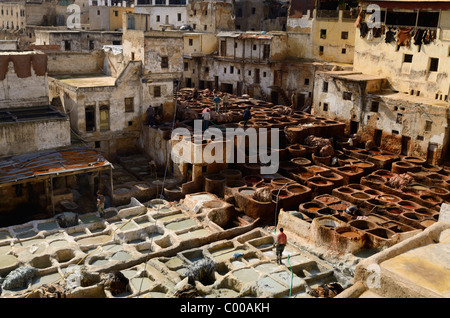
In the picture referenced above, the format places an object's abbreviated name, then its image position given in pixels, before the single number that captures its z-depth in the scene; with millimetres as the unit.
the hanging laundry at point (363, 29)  37781
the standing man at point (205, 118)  31812
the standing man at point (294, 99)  44500
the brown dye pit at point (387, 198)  26203
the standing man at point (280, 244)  19562
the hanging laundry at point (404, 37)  34625
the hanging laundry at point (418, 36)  33781
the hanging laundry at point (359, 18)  37962
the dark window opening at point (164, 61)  32656
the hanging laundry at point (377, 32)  36788
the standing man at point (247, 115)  32719
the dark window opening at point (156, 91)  33094
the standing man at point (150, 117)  32312
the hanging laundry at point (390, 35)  35844
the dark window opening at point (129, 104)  32406
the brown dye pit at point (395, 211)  24750
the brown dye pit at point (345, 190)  27300
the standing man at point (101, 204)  24531
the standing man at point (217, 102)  34869
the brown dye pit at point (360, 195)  26656
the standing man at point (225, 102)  35406
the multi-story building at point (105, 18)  56966
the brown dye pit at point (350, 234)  21316
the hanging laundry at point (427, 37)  33331
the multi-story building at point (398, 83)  32250
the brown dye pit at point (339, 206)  25047
